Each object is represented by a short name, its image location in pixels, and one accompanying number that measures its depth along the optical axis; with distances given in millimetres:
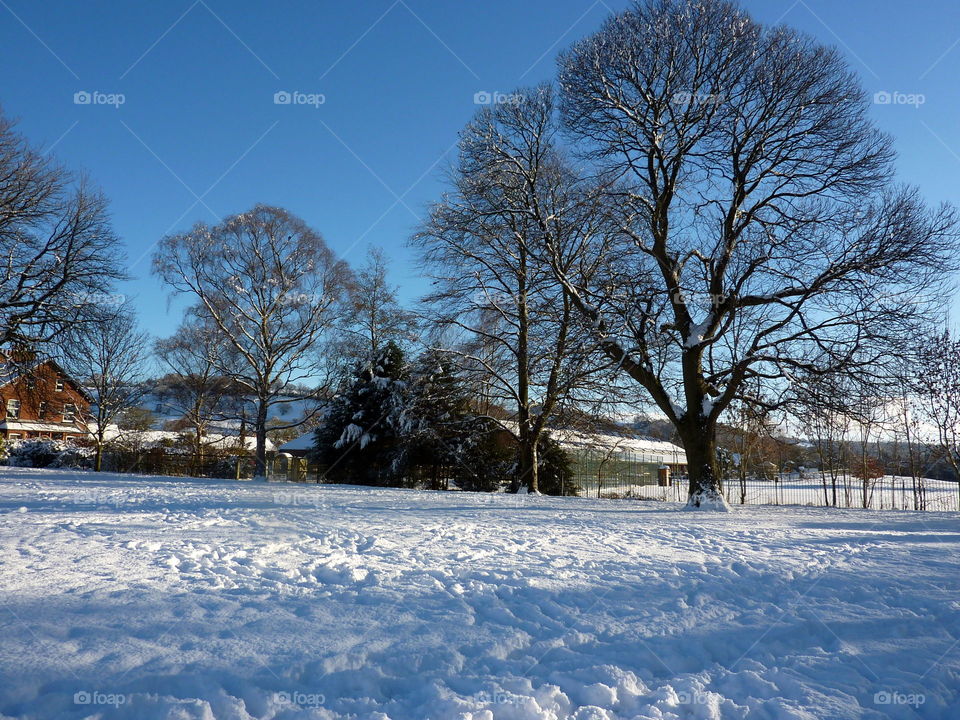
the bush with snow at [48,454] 29938
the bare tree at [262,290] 23672
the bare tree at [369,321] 26484
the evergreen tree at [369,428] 25484
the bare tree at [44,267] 17375
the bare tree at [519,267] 16339
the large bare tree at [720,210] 13328
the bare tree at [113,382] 33438
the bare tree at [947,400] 19000
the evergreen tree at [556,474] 24938
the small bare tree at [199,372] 26016
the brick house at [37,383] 19531
